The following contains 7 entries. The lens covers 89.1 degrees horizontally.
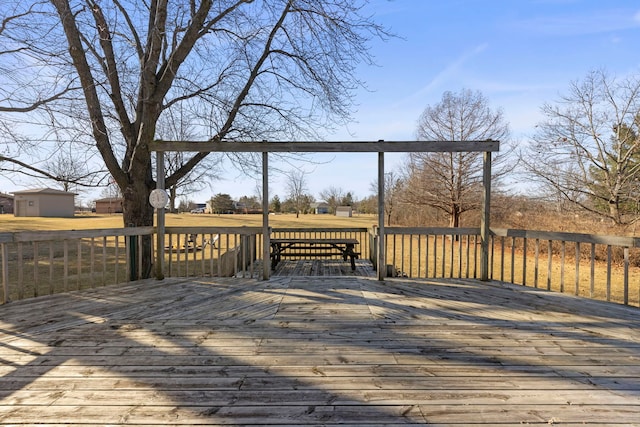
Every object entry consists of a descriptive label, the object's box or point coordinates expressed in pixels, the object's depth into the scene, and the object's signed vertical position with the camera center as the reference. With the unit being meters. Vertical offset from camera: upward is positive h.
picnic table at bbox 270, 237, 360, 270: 7.16 -0.87
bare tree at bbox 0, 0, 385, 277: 5.36 +2.47
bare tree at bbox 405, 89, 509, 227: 17.03 +2.36
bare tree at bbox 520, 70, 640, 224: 14.07 +1.97
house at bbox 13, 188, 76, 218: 30.09 +0.04
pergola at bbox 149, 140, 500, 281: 5.03 +0.89
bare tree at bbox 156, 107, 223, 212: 7.55 +1.68
